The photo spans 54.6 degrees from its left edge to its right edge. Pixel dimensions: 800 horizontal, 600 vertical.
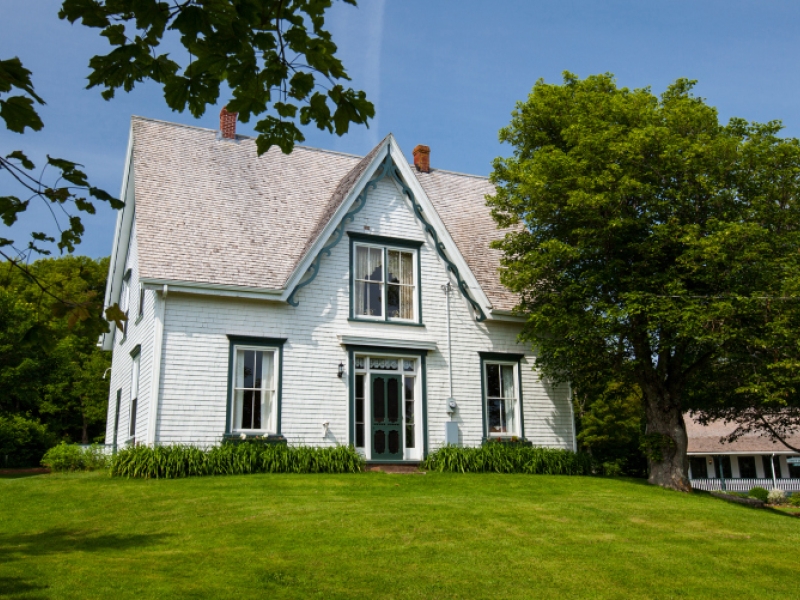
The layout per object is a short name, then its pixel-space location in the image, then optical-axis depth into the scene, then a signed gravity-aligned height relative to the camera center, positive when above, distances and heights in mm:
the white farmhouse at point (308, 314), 17422 +3818
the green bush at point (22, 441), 32969 +1554
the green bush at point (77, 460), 19844 +431
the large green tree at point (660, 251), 16634 +4931
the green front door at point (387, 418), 18859 +1324
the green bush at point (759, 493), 34750 -1095
